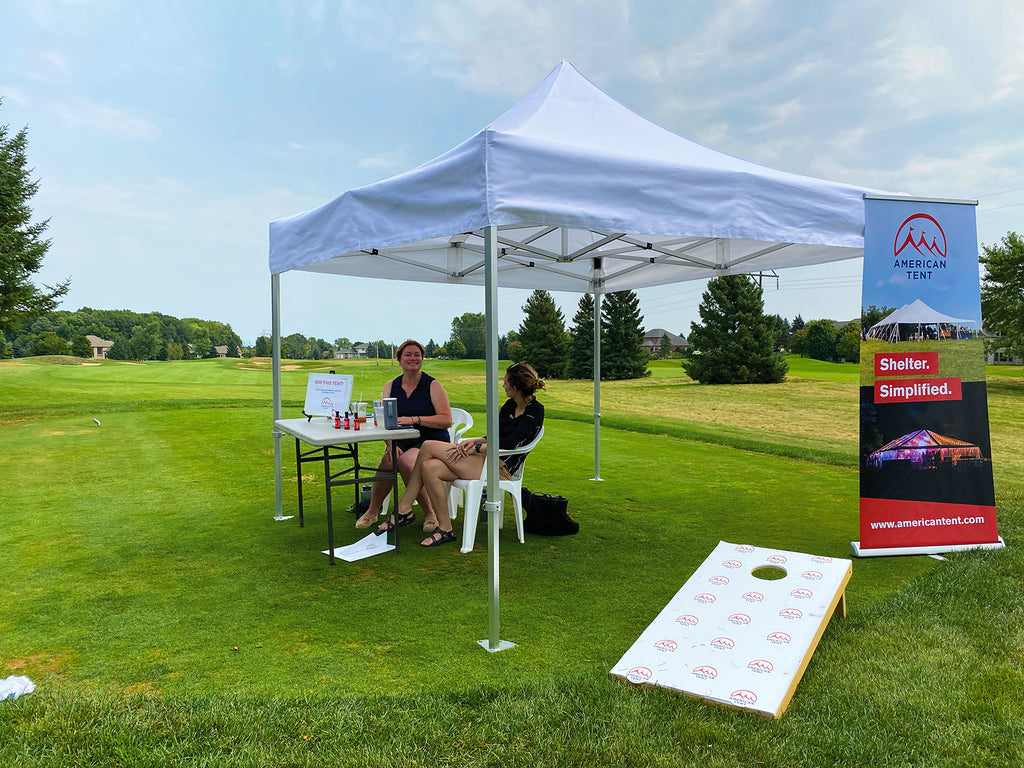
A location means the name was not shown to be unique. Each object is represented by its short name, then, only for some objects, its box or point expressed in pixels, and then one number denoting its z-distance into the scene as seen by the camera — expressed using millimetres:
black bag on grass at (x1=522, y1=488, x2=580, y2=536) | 4578
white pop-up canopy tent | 2781
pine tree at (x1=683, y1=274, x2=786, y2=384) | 37844
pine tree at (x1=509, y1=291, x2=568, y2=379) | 43906
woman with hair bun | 4320
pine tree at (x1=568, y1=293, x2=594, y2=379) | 40281
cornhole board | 2336
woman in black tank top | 4680
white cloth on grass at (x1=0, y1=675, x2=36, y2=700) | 2400
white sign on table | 4574
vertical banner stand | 4004
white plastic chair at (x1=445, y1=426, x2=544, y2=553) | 4207
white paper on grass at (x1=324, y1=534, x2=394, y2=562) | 4125
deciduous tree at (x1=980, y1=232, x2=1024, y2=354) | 29297
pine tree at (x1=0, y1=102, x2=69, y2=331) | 14664
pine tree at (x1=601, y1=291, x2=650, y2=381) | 40750
